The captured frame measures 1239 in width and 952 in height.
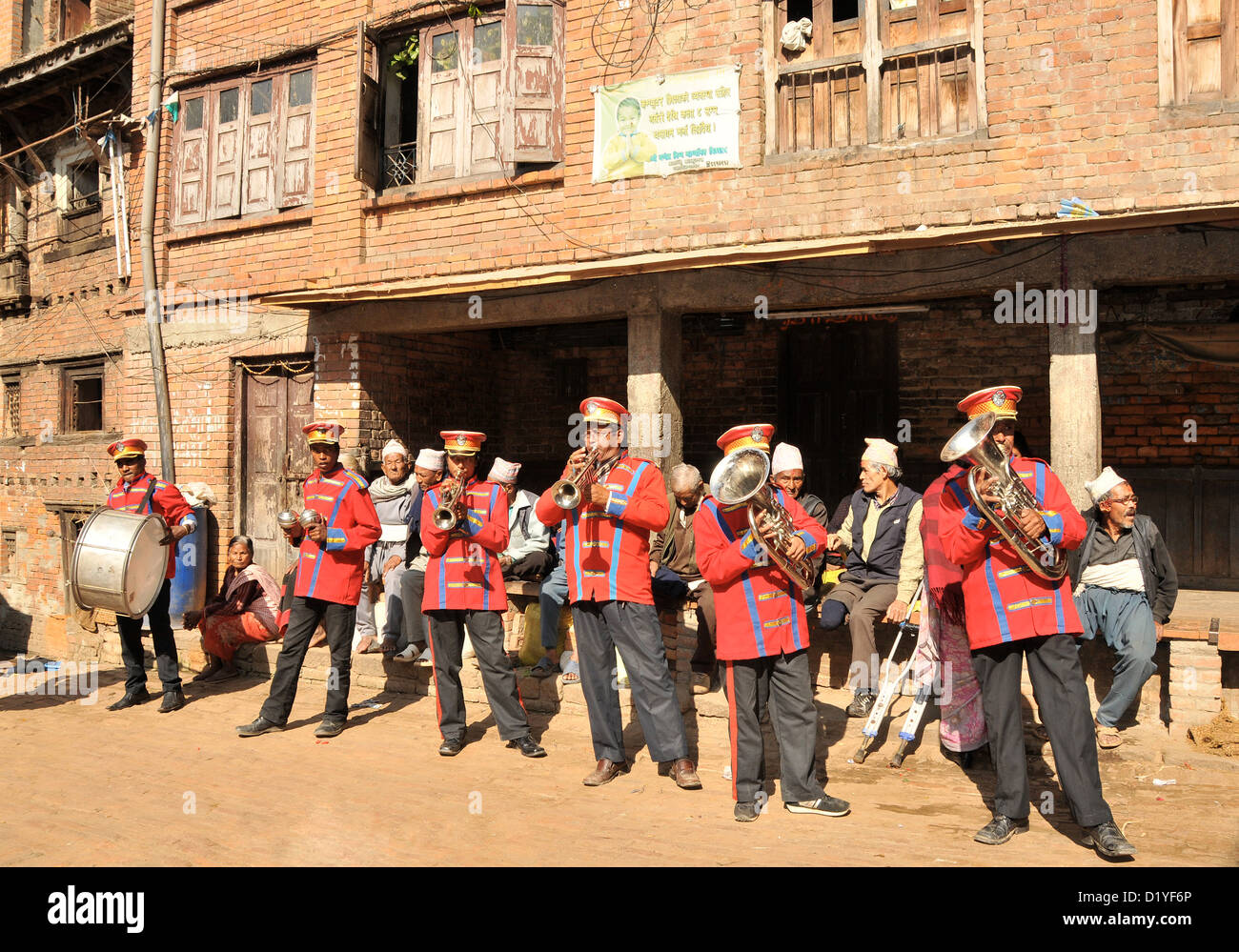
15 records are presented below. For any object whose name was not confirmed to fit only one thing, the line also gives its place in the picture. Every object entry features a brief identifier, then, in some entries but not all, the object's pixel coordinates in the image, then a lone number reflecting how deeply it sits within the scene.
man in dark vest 6.97
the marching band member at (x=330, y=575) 7.25
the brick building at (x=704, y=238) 7.62
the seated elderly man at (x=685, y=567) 7.54
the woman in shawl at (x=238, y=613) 9.33
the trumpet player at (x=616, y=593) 5.94
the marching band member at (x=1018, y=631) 4.67
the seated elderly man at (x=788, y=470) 6.61
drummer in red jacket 8.23
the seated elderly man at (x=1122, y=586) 6.39
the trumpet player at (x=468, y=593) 6.74
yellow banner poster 8.85
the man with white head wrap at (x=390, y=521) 9.11
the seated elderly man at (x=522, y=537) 8.52
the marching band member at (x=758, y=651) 5.34
